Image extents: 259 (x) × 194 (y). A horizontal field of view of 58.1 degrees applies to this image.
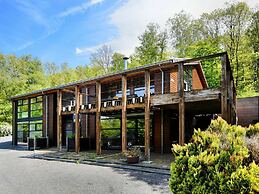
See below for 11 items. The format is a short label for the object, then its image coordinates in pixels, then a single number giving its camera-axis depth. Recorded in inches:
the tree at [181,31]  1164.5
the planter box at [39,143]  697.6
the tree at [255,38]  991.6
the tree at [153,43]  1214.9
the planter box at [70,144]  616.7
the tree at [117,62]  1347.2
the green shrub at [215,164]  131.9
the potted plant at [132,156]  409.1
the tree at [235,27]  991.6
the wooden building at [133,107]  405.4
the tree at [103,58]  1421.0
